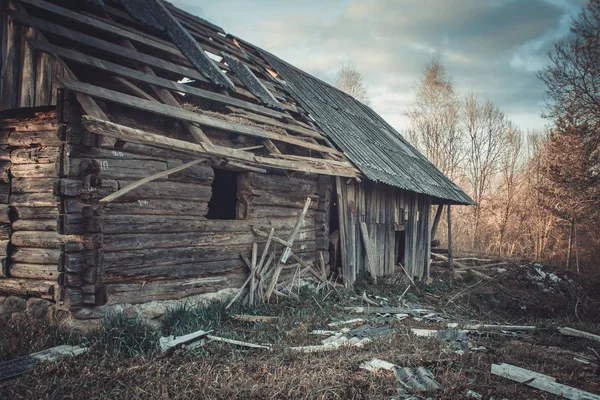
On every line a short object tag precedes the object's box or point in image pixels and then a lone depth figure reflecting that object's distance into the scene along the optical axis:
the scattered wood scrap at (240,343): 4.98
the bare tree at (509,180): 23.39
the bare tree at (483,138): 26.62
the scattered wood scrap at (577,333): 5.97
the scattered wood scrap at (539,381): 3.79
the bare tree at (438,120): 25.67
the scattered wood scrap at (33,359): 4.05
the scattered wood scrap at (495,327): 6.40
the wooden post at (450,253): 13.22
